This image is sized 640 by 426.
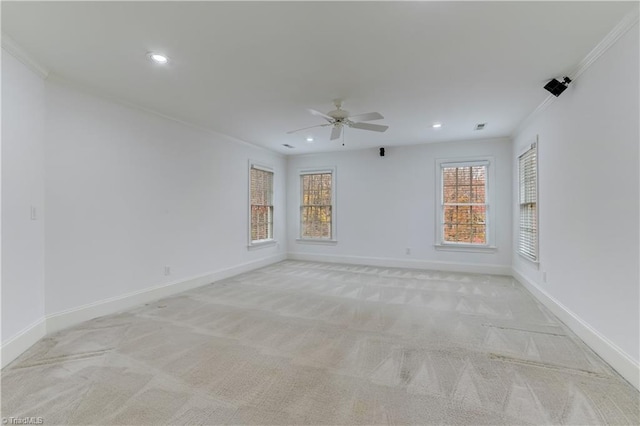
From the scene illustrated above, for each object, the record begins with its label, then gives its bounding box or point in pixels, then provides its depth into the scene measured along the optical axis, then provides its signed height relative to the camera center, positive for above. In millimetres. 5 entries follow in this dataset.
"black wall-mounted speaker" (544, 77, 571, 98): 3000 +1324
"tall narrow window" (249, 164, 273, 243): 6211 +171
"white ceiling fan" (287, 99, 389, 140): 3395 +1162
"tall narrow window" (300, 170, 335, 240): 7035 +136
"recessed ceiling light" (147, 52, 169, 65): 2560 +1388
